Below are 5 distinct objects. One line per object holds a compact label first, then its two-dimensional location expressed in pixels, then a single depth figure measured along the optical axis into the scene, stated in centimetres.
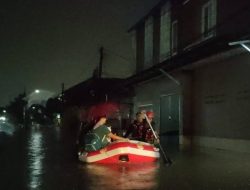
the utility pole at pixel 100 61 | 2078
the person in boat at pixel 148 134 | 755
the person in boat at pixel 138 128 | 763
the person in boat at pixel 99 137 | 673
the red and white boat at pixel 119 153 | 663
